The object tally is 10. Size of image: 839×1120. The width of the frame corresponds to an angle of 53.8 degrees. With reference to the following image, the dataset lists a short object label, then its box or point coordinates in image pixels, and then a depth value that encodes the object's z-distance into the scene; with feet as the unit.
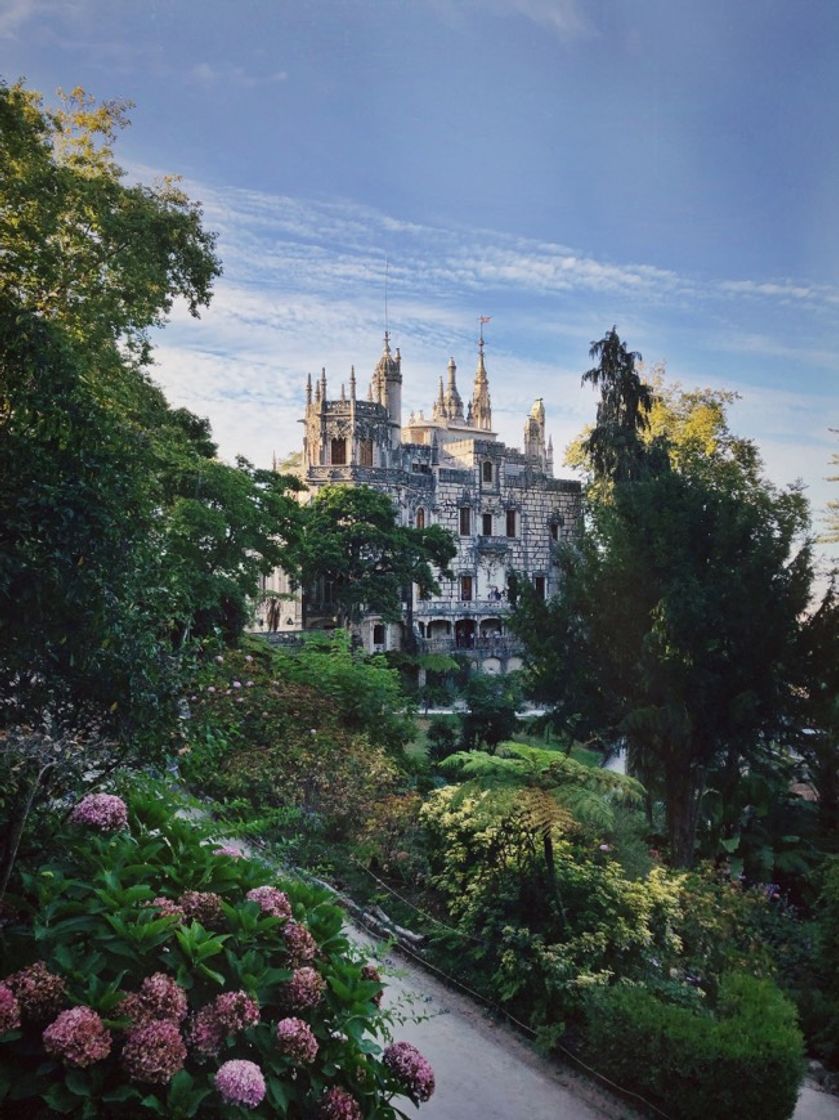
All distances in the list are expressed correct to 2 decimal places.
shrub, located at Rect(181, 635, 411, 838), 35.70
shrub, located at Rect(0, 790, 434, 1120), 10.66
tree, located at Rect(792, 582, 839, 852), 45.34
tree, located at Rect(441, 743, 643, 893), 26.40
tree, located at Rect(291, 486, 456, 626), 108.99
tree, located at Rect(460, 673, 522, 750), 70.74
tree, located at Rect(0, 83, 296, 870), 18.84
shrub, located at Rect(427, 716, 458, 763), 65.82
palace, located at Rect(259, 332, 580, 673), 129.49
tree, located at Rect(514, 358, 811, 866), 45.73
